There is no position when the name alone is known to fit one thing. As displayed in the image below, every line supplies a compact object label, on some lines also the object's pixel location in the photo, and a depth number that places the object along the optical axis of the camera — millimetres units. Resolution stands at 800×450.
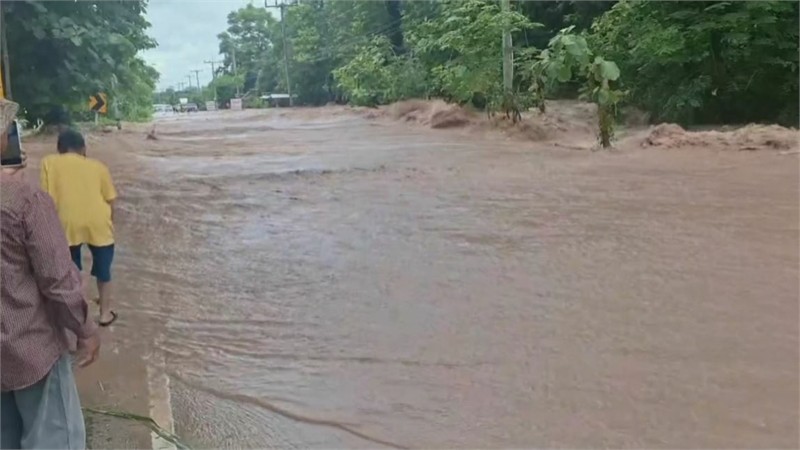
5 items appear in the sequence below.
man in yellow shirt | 5102
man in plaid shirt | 2365
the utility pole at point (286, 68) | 66062
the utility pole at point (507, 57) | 22141
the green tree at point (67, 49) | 12227
